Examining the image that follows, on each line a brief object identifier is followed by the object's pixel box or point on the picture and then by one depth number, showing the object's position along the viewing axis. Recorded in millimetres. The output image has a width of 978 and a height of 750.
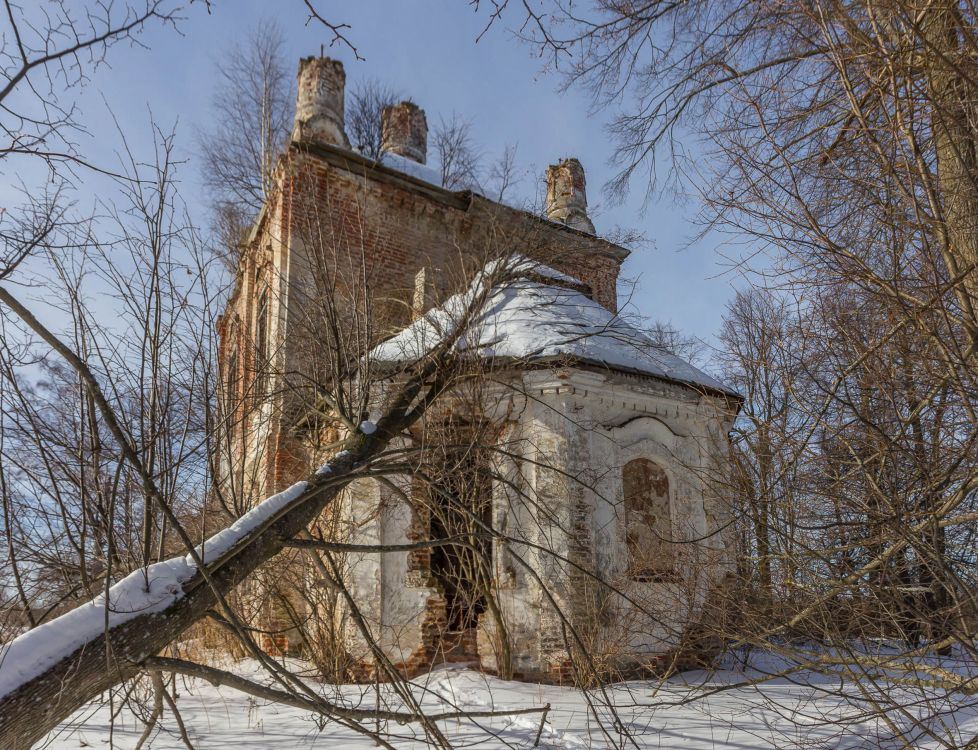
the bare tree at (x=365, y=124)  25562
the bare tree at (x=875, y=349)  3533
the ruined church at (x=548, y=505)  8172
